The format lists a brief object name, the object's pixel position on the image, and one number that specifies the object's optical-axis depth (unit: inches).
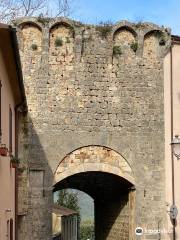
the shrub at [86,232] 1668.4
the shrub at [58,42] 691.4
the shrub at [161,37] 714.8
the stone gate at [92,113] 673.0
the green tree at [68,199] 1636.3
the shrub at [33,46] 687.1
